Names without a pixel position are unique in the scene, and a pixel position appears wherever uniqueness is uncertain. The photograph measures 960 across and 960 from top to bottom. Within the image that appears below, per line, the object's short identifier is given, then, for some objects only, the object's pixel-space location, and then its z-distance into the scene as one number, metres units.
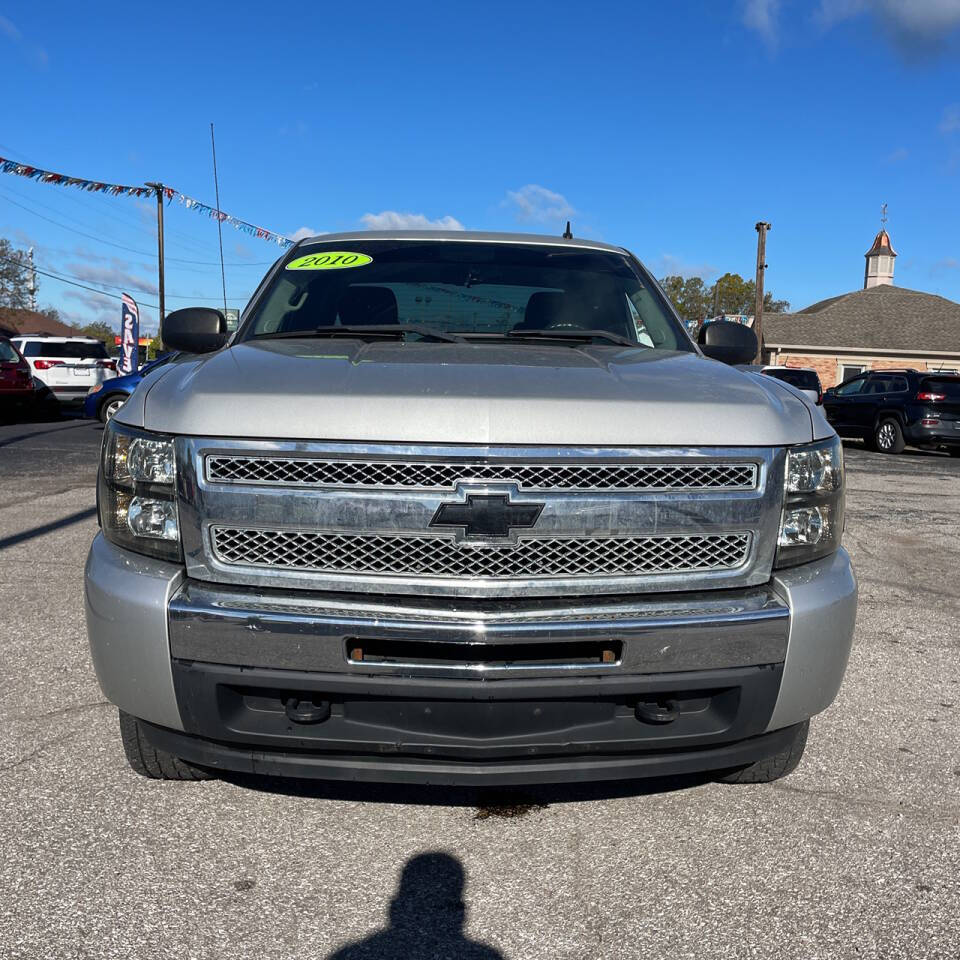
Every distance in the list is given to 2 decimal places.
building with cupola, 41.66
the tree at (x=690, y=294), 87.06
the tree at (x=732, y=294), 82.56
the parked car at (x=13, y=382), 18.25
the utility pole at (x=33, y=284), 71.22
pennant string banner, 19.77
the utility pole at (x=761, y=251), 32.07
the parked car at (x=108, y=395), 17.36
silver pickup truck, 2.35
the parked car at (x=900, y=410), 17.14
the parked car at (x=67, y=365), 22.19
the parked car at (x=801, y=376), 23.40
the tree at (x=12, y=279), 62.06
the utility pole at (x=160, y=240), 37.31
